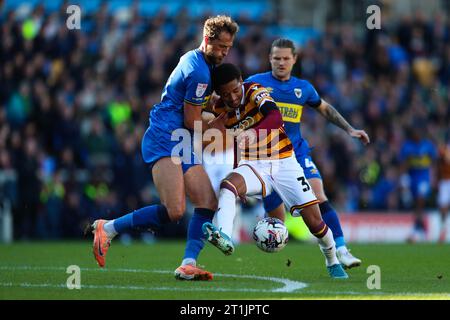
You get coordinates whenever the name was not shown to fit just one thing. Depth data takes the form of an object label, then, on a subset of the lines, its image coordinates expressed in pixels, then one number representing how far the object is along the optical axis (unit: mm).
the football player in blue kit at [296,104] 22094
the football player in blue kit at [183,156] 18453
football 18625
